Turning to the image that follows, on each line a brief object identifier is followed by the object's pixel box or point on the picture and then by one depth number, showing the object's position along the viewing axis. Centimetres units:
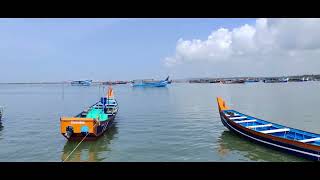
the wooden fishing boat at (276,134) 983
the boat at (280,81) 10550
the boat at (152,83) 8999
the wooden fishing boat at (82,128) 1290
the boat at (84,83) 12461
